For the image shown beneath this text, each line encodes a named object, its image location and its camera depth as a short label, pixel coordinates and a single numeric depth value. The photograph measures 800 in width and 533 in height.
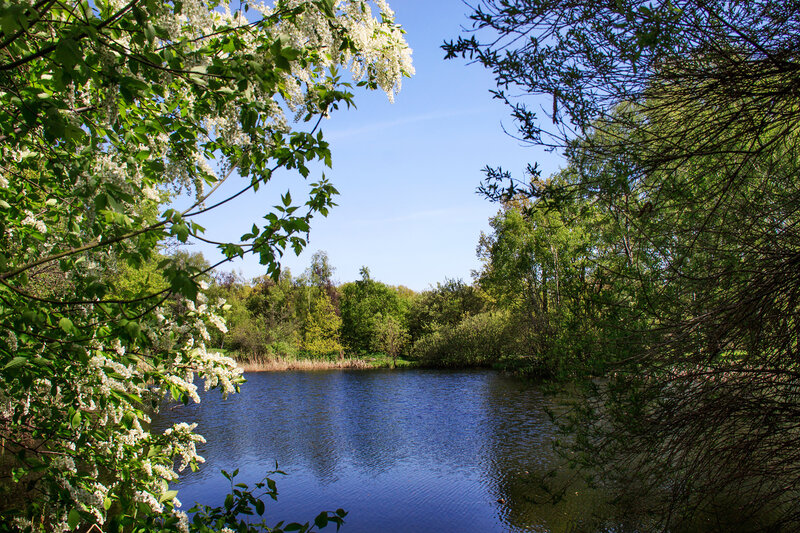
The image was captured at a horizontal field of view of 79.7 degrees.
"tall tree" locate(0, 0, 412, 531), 2.04
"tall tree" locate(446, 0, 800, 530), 3.41
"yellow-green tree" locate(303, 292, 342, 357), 45.75
